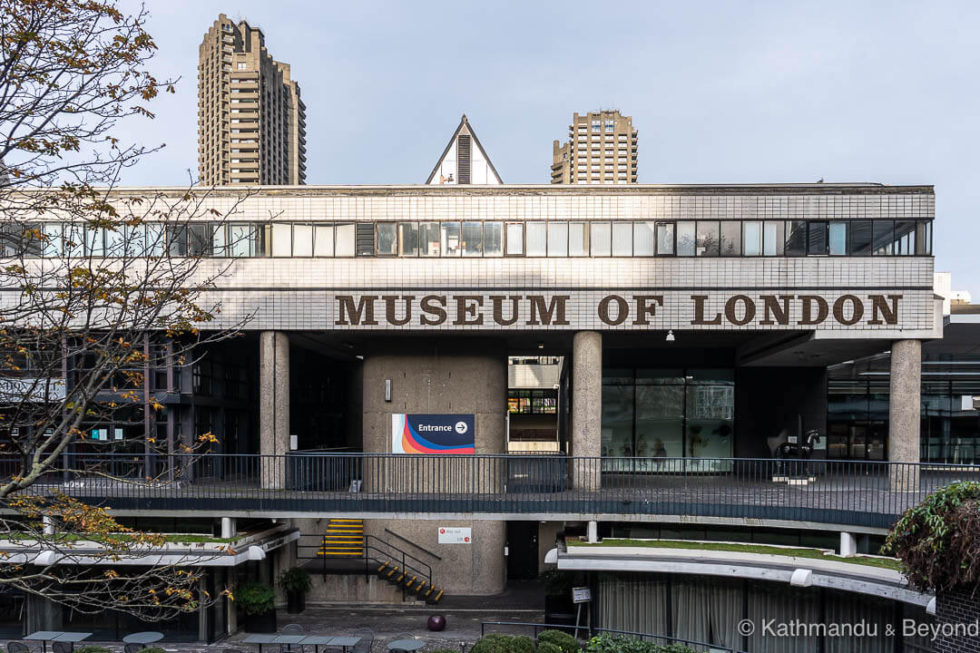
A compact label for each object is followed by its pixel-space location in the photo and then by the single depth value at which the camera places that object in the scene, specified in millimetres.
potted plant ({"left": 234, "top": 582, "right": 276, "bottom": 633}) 17969
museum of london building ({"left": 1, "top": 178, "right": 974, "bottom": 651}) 19312
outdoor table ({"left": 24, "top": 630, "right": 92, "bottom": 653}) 15188
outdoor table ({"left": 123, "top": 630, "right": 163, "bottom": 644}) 15125
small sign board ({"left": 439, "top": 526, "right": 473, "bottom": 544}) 20547
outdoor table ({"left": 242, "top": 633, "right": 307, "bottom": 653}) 14695
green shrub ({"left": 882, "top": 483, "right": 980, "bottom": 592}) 9391
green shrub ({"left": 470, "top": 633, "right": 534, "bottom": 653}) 13843
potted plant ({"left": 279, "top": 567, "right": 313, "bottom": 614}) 20328
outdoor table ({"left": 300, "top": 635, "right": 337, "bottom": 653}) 14664
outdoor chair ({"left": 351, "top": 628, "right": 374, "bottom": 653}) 15461
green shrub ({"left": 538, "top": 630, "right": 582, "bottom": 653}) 14484
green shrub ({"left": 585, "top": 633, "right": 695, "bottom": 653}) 13721
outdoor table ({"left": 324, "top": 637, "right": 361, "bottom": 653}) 14766
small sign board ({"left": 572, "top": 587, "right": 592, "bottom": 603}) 16317
